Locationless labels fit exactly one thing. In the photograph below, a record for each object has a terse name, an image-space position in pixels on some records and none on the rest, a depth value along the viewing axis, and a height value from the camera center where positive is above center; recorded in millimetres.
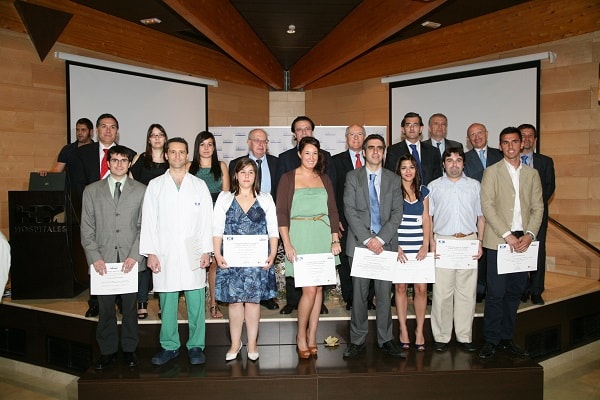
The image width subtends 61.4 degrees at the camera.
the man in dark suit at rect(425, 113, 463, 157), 4738 +429
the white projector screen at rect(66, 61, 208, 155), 6352 +1086
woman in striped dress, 3678 -268
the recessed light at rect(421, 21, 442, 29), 6955 +2155
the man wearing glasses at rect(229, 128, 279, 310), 4324 +83
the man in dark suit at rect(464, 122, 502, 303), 4555 +188
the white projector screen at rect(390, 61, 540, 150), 6376 +1118
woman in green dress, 3520 -277
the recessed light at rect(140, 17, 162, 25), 6849 +2157
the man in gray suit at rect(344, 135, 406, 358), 3598 -275
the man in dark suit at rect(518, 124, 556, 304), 4715 +16
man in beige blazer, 3773 -321
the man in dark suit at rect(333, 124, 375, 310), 4262 +12
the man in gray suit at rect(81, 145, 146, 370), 3453 -375
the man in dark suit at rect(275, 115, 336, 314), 4246 +113
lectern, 4660 -620
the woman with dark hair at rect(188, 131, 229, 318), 3873 +90
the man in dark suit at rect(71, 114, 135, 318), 4199 +159
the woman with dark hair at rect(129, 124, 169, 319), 3949 +97
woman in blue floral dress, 3406 -380
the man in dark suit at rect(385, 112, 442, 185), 4500 +202
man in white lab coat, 3412 -379
